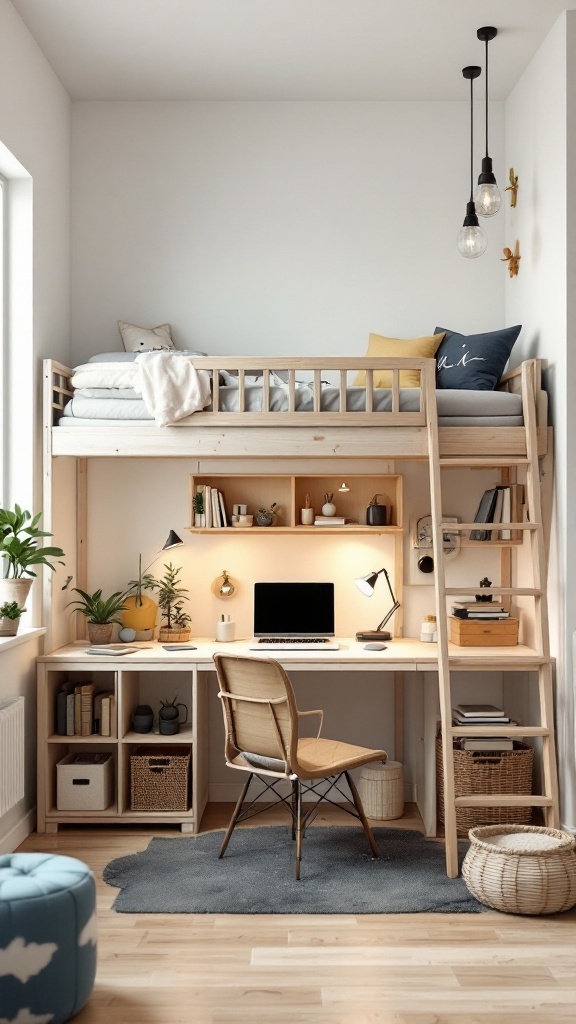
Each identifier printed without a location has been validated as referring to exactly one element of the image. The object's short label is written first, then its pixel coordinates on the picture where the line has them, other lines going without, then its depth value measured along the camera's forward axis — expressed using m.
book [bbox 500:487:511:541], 4.33
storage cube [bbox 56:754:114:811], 4.15
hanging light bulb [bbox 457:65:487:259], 4.17
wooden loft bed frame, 4.05
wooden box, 4.38
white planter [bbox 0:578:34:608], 3.82
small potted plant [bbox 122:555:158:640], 4.66
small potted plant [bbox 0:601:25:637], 3.76
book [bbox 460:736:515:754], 4.17
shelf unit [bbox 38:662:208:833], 4.15
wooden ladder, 3.73
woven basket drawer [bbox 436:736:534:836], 4.11
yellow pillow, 4.39
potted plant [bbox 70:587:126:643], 4.48
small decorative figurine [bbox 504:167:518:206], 4.59
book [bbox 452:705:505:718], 4.20
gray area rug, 3.37
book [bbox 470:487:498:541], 4.37
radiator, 3.63
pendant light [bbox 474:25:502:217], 4.05
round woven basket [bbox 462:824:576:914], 3.26
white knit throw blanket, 4.02
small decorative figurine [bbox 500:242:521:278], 4.60
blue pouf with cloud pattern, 2.46
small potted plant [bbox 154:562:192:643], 4.58
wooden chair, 3.60
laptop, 4.60
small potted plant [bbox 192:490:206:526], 4.61
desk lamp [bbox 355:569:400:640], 4.46
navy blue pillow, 4.28
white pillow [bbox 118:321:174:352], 4.65
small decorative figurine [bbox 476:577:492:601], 4.51
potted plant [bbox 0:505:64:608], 3.75
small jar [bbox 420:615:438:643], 4.52
